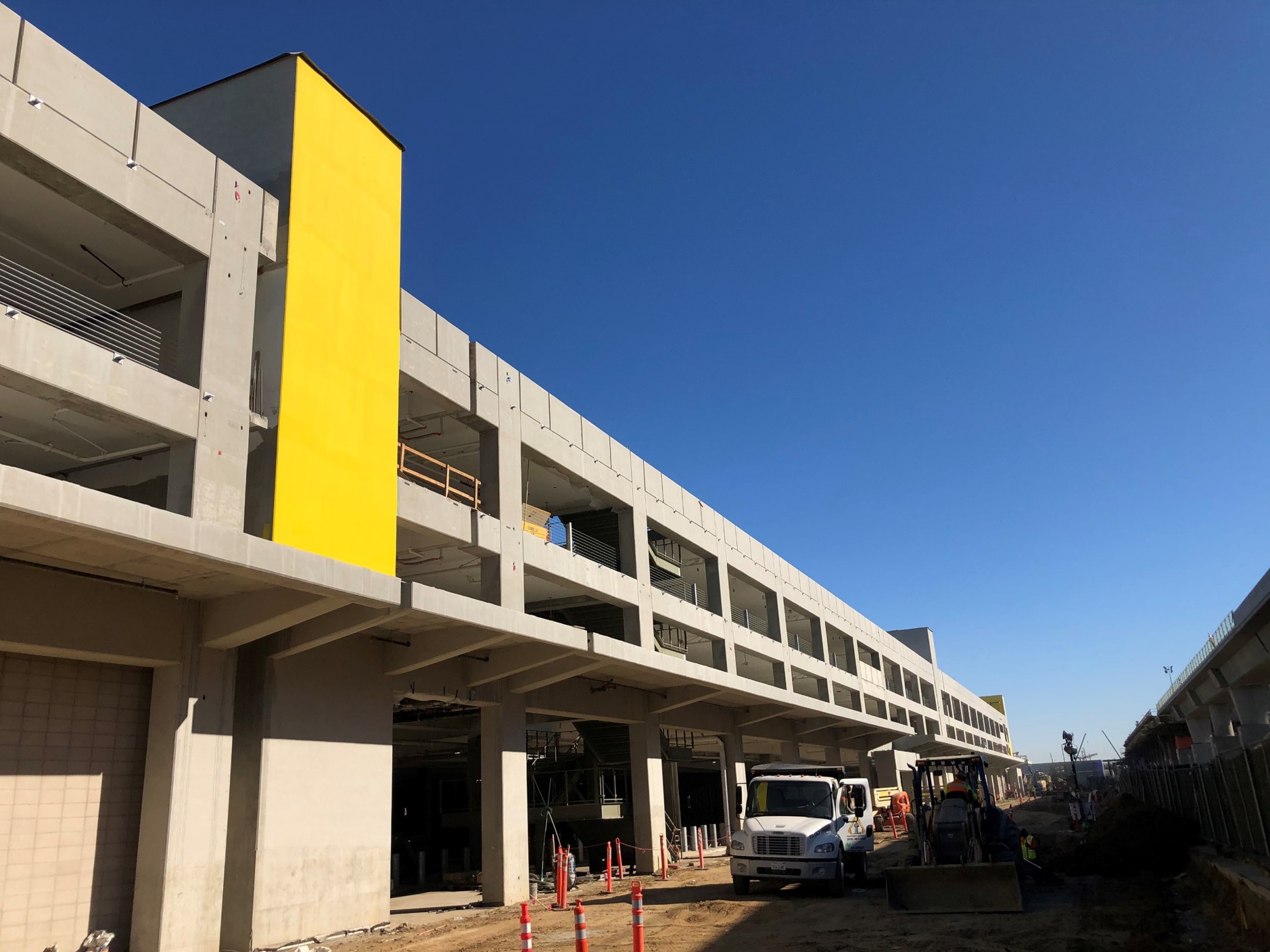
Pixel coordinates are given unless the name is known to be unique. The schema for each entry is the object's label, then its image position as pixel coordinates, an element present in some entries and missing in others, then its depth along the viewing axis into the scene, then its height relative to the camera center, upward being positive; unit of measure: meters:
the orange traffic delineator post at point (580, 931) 10.26 -1.55
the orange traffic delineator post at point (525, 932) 10.18 -1.50
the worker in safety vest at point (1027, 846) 23.08 -2.07
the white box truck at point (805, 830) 20.91 -1.29
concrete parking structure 14.09 +4.80
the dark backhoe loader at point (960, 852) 17.36 -1.82
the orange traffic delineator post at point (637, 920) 11.15 -1.59
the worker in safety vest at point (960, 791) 20.98 -0.62
